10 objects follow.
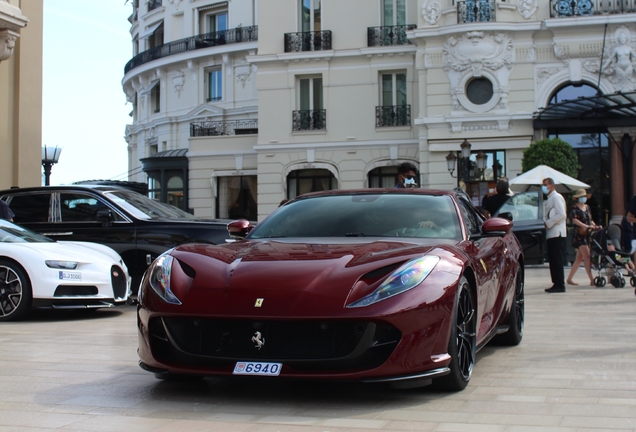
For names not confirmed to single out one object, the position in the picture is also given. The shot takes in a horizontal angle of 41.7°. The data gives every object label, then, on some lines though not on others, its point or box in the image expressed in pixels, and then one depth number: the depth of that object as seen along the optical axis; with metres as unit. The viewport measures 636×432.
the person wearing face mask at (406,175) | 10.82
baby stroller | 14.66
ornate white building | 29.28
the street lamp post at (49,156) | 23.02
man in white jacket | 13.41
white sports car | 9.50
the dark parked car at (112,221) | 11.46
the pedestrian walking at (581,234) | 15.01
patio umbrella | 23.14
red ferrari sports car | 4.68
